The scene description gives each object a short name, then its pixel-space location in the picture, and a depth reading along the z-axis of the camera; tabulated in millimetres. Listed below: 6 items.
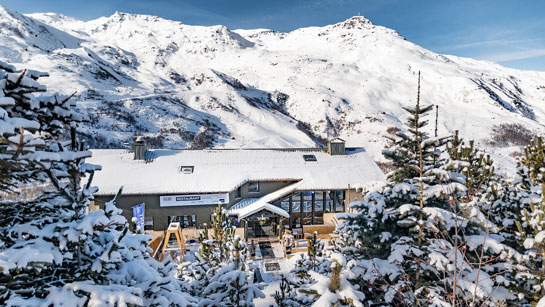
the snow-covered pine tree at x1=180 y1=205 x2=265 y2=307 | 7438
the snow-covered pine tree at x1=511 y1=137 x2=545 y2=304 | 8086
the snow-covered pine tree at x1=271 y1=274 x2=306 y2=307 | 9266
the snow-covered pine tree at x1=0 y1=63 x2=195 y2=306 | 3326
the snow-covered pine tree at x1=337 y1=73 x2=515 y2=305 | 7297
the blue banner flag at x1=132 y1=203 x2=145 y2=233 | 21812
